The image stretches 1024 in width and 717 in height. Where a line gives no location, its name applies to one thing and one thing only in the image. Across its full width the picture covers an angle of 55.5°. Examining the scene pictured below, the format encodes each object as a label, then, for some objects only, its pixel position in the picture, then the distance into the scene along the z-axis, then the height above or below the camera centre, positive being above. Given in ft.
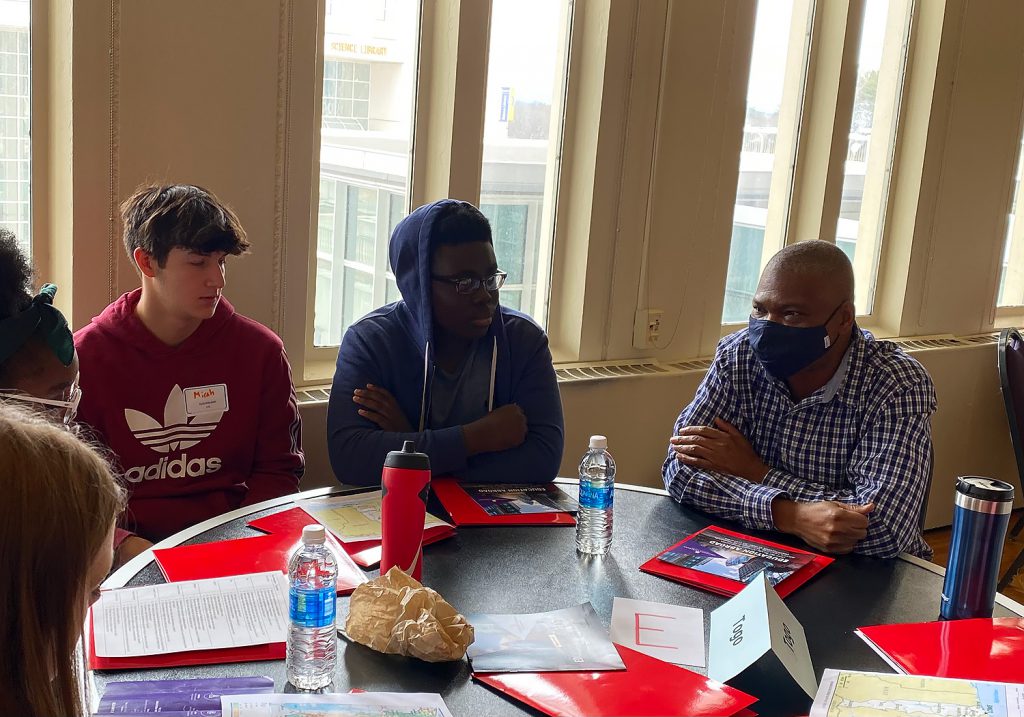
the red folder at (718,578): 5.16 -2.12
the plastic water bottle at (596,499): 5.66 -1.88
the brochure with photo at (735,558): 5.37 -2.12
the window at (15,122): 7.47 +0.02
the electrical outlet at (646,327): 10.93 -1.70
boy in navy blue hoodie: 6.91 -1.61
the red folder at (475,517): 5.89 -2.13
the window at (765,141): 11.70 +0.51
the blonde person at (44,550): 2.70 -1.18
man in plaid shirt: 6.35 -1.60
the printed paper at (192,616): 4.19 -2.13
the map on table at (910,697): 3.94 -2.05
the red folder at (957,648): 4.38 -2.08
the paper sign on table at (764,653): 4.04 -1.99
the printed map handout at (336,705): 3.67 -2.09
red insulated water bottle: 4.59 -1.65
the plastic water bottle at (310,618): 3.95 -1.88
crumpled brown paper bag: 4.15 -1.98
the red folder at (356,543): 5.27 -2.16
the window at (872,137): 12.69 +0.70
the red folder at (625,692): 3.90 -2.10
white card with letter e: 4.41 -2.11
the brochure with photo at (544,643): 4.20 -2.10
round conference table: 4.04 -2.14
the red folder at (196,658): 4.02 -2.14
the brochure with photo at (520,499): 6.15 -2.15
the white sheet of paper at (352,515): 5.60 -2.16
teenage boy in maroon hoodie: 6.91 -1.69
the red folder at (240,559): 4.93 -2.15
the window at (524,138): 9.92 +0.26
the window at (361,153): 9.02 -0.01
